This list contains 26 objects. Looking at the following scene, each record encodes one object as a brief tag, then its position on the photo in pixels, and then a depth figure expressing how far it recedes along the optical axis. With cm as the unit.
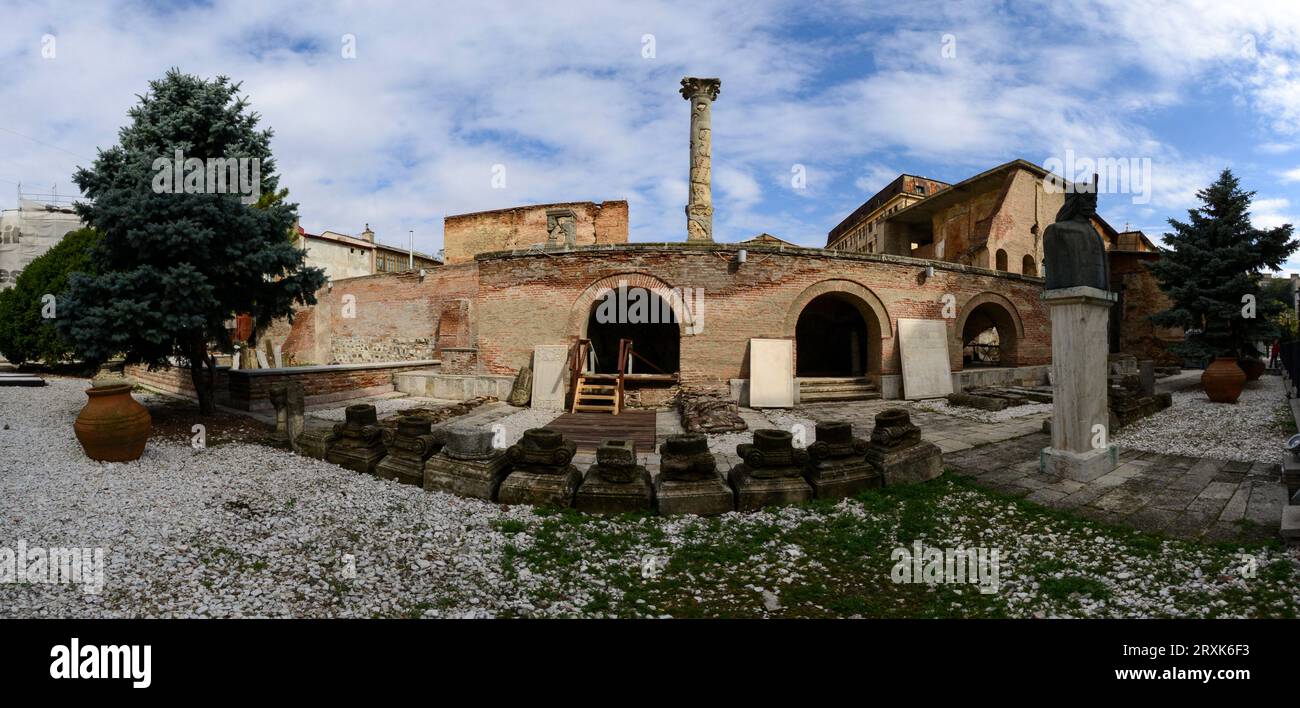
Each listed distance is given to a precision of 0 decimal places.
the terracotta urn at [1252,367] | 1365
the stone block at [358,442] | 634
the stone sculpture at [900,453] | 560
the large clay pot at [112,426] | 573
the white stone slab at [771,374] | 1176
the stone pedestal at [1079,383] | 557
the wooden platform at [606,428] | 827
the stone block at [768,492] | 511
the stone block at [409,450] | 588
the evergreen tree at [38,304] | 1395
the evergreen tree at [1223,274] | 1298
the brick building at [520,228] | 2297
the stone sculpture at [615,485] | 505
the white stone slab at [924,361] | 1296
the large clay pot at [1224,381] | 1061
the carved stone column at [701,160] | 1493
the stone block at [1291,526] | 372
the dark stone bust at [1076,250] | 561
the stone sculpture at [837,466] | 529
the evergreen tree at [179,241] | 755
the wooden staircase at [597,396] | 1130
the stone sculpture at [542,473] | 518
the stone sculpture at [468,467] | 538
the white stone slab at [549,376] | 1194
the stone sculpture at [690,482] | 501
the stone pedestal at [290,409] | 735
